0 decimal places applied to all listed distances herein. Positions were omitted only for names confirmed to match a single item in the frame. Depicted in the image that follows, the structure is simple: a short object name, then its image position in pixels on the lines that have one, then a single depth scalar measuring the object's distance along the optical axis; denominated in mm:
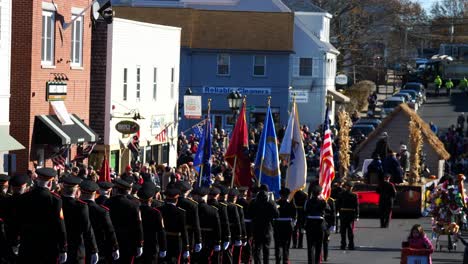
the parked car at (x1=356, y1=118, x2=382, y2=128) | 67062
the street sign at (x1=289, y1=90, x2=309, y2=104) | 74875
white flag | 30828
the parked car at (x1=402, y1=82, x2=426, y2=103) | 93688
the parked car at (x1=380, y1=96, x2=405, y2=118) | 78644
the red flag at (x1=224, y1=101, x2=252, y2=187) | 31188
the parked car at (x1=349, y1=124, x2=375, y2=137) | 63269
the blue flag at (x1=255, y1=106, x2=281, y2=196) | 30328
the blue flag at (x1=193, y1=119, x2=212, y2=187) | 31484
